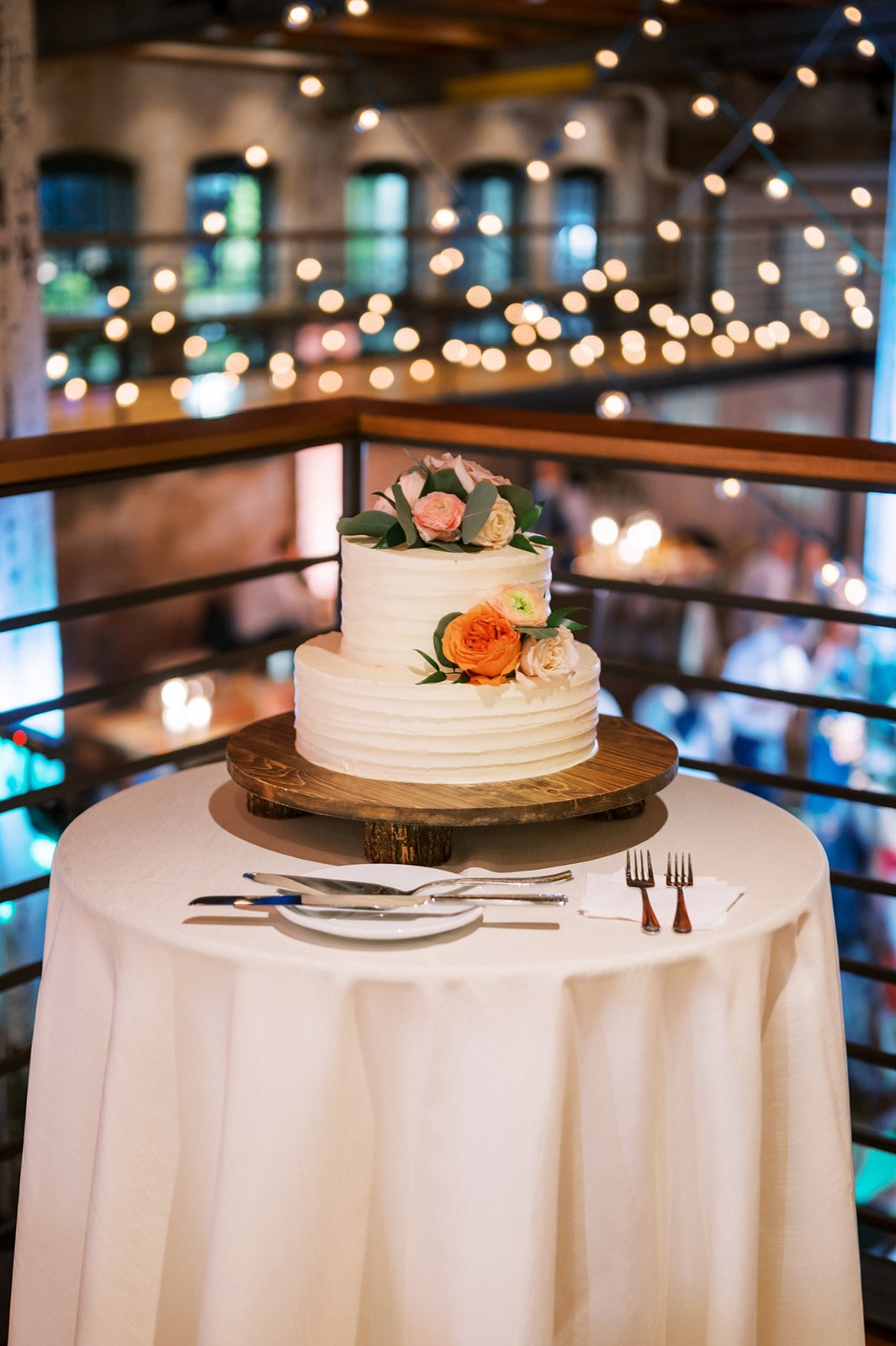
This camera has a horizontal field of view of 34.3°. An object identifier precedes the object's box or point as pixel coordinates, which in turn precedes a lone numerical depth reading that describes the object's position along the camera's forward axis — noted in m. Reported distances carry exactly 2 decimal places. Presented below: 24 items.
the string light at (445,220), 9.84
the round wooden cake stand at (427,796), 1.38
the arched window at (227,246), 9.99
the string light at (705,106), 9.65
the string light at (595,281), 10.94
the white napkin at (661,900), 1.36
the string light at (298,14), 6.68
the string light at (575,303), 10.91
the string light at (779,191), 8.12
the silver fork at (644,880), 1.34
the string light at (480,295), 10.93
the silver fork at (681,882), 1.33
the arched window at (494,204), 10.96
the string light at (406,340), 10.89
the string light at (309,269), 10.65
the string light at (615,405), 7.38
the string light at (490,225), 9.63
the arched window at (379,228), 10.84
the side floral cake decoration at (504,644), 1.43
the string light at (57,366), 9.00
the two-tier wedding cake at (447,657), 1.43
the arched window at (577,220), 11.05
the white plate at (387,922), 1.29
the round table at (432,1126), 1.26
